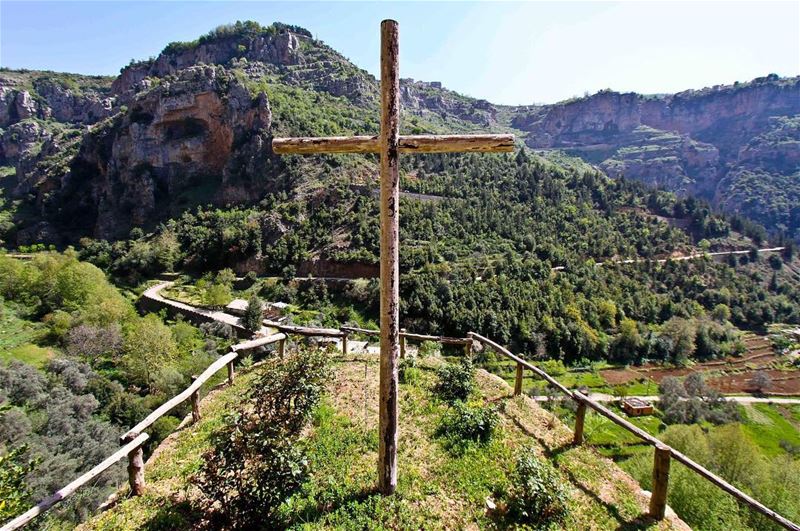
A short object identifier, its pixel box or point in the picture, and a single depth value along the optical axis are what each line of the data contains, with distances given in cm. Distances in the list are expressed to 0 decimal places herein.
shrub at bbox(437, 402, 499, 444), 562
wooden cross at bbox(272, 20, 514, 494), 411
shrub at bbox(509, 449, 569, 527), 411
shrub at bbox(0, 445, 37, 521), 655
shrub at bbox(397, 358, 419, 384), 769
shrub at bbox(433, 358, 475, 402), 695
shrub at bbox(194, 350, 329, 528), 380
